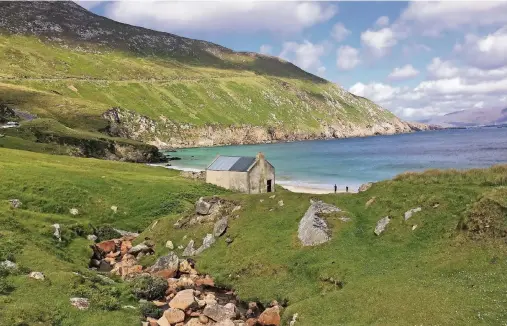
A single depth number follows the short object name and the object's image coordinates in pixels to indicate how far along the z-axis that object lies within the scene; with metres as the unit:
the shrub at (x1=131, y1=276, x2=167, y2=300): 32.84
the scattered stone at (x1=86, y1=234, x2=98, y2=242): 46.94
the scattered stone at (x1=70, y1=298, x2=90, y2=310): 27.72
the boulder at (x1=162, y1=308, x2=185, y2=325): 28.66
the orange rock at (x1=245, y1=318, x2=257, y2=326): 28.45
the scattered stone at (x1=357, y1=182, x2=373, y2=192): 46.72
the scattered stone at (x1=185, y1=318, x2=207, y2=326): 28.12
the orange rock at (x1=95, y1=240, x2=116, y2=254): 45.69
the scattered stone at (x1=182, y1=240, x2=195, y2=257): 42.37
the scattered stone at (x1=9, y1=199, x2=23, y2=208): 48.31
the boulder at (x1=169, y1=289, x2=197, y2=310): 30.75
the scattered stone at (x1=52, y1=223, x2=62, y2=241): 42.59
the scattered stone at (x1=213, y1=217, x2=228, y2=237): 42.59
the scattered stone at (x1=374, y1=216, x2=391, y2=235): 34.09
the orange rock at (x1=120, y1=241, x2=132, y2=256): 45.80
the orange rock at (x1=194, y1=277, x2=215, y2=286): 36.22
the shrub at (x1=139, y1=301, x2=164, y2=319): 29.86
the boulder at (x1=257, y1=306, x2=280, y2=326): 28.52
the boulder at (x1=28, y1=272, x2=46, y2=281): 29.67
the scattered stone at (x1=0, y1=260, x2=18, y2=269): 30.33
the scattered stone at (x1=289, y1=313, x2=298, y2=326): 26.88
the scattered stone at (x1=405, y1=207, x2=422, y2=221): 34.06
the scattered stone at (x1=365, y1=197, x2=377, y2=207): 38.83
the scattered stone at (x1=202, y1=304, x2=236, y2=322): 29.11
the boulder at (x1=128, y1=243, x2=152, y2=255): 44.53
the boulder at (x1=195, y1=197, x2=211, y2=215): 46.38
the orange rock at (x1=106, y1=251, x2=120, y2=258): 44.66
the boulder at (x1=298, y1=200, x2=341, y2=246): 35.56
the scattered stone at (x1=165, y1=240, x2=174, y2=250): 44.12
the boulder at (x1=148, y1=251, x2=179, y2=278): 37.59
